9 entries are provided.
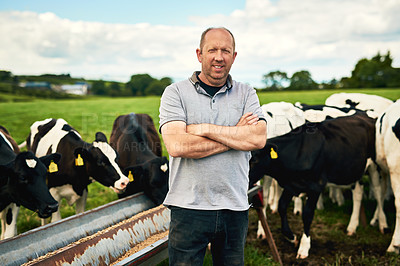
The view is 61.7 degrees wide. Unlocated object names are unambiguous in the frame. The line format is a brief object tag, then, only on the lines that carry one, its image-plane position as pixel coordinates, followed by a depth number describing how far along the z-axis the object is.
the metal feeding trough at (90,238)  2.96
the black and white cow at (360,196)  5.54
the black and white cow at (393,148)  4.77
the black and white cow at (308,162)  4.82
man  2.19
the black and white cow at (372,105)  5.73
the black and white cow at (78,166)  5.03
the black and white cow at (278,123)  6.42
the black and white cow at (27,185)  3.97
